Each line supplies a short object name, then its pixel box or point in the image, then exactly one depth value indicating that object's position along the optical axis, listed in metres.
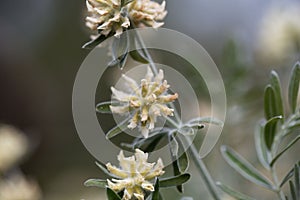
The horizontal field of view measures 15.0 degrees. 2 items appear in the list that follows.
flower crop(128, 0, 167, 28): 0.30
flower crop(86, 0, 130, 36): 0.29
